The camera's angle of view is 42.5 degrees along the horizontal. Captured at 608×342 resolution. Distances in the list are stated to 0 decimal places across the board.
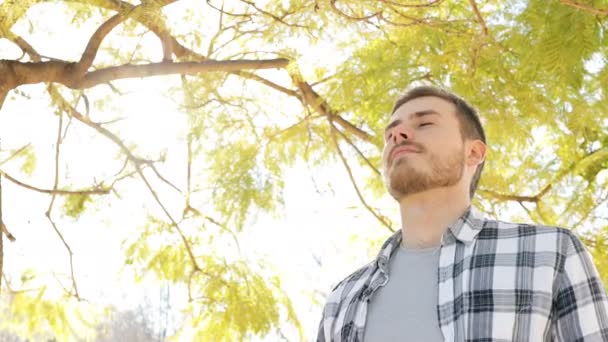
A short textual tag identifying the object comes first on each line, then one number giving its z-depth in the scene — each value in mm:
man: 931
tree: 1964
